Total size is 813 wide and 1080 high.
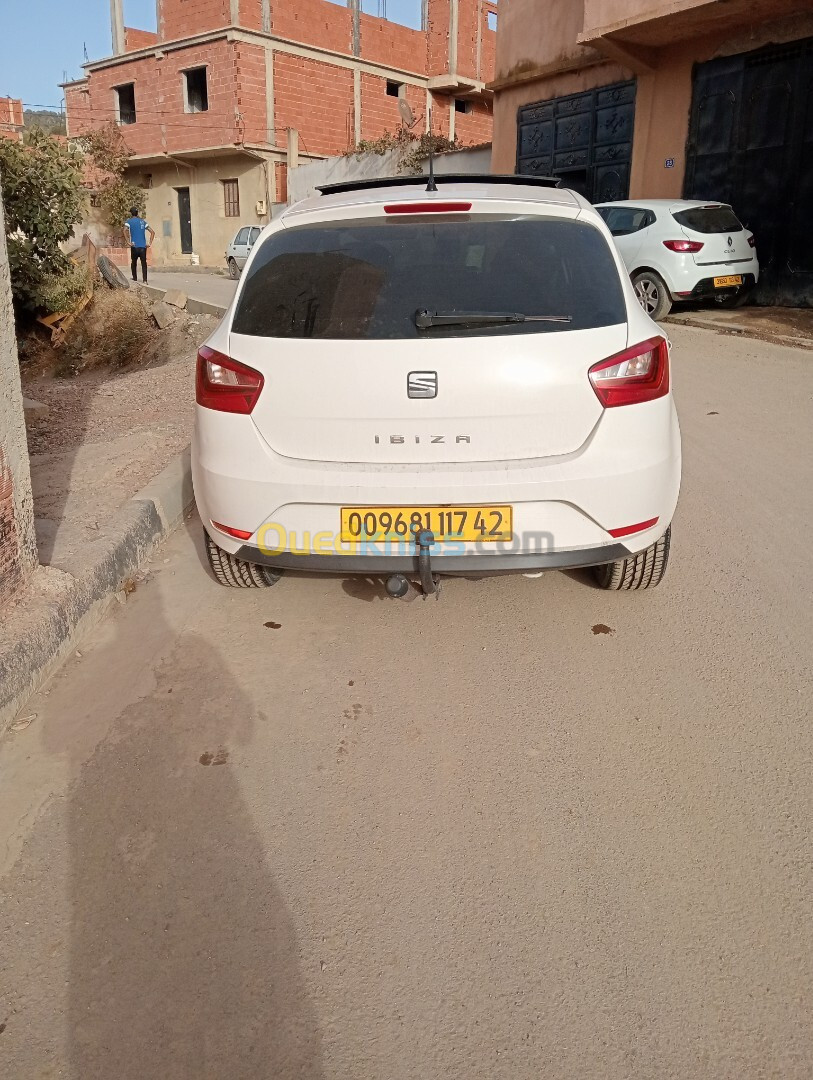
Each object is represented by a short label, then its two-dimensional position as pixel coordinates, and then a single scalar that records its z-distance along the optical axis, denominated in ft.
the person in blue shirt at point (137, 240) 71.10
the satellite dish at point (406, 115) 107.24
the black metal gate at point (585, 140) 57.36
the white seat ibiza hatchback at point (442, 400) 10.18
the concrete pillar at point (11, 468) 10.66
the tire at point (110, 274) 50.30
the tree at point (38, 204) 37.55
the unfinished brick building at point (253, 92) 104.99
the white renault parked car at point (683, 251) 40.81
